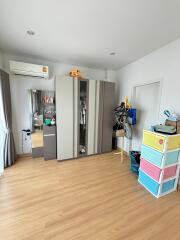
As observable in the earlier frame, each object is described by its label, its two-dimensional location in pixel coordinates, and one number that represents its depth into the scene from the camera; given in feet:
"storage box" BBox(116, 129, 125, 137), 10.02
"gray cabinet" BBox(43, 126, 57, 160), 9.52
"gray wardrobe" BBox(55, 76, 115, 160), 9.20
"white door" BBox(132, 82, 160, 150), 9.02
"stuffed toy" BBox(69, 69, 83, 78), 9.51
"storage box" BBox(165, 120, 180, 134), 6.28
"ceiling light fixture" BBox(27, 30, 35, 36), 6.26
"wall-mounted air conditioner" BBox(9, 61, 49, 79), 8.68
